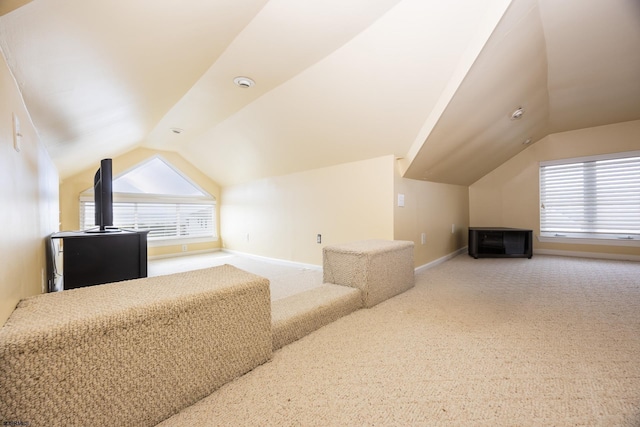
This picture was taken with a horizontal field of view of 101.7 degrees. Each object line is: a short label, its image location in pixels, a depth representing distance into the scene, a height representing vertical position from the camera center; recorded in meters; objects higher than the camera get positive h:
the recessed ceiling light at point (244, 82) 2.07 +1.07
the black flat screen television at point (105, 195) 2.21 +0.16
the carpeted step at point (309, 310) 1.35 -0.58
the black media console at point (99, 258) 1.77 -0.33
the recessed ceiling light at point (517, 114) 2.69 +1.02
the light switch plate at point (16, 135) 1.02 +0.32
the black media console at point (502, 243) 3.72 -0.47
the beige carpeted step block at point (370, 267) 1.87 -0.43
